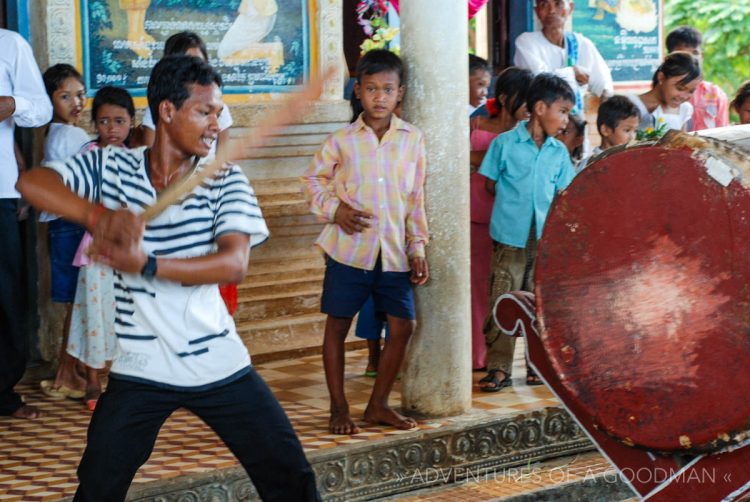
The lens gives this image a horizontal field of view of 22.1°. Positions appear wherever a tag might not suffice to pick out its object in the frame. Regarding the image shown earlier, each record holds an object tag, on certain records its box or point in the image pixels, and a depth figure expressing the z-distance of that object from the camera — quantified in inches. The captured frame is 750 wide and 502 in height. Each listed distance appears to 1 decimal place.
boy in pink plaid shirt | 331.7
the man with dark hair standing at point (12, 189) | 355.0
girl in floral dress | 362.5
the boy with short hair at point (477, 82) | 462.3
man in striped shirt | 203.3
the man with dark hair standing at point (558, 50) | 487.1
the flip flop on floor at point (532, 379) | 396.0
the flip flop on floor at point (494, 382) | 387.5
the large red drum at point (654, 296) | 202.4
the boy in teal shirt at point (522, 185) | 382.3
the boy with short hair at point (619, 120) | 405.3
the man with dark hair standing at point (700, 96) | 545.4
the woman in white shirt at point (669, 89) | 448.6
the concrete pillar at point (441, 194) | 344.7
